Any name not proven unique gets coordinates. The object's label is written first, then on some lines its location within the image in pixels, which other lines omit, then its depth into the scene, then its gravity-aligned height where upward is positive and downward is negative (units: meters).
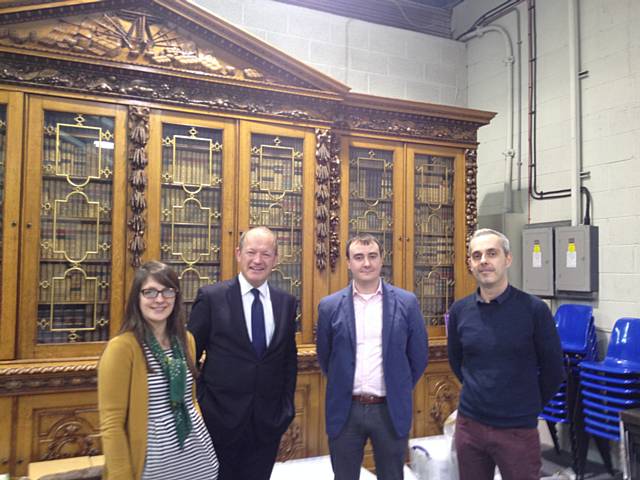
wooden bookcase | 2.78 +0.42
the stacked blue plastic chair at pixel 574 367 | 3.29 -0.70
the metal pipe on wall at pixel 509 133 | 4.38 +1.05
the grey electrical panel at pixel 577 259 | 3.54 -0.01
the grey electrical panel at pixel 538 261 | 3.79 -0.02
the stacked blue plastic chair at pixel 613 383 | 2.94 -0.73
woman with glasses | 1.54 -0.43
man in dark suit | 2.03 -0.43
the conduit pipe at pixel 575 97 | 3.75 +1.16
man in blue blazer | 2.22 -0.47
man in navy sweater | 1.95 -0.44
